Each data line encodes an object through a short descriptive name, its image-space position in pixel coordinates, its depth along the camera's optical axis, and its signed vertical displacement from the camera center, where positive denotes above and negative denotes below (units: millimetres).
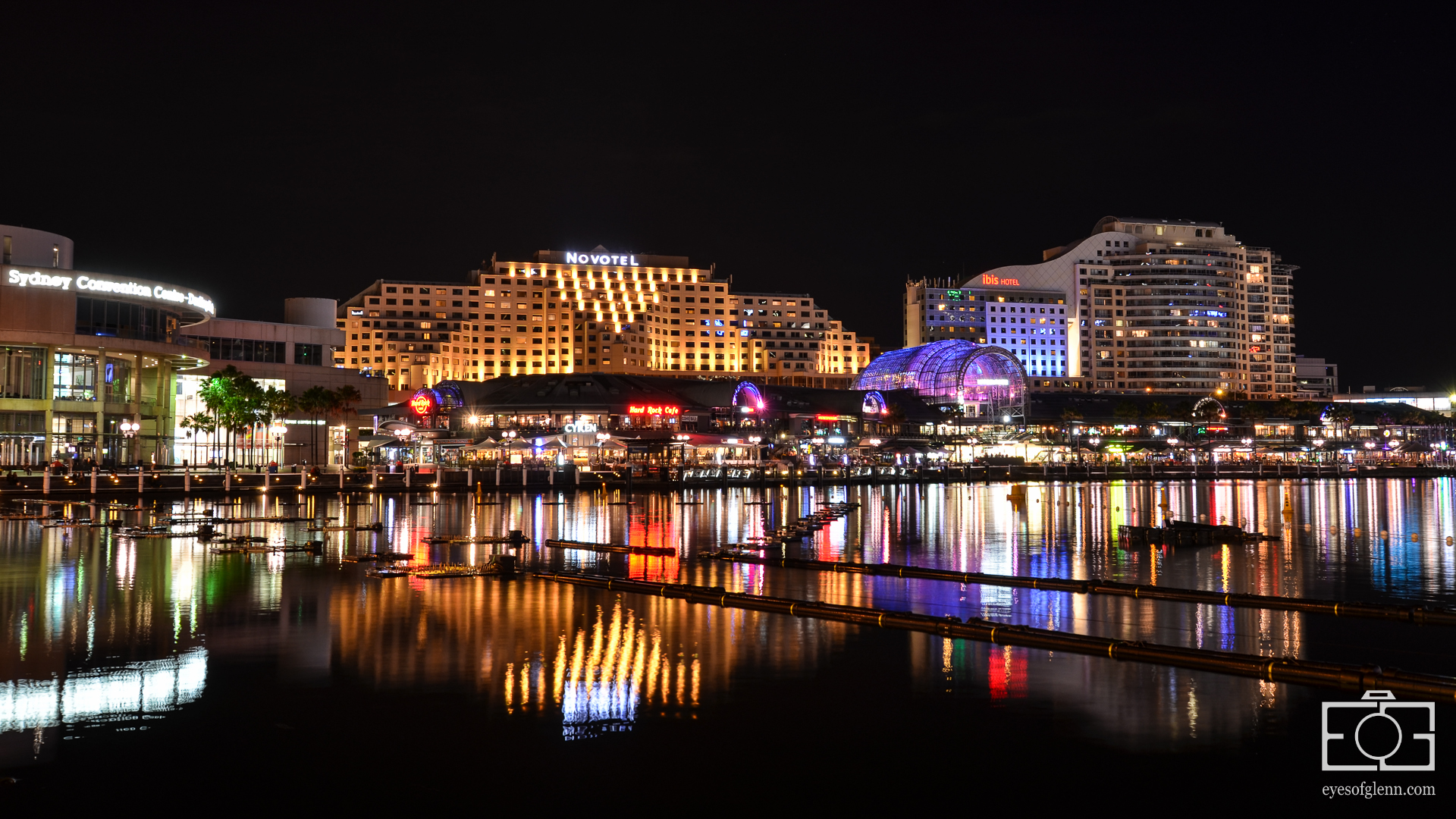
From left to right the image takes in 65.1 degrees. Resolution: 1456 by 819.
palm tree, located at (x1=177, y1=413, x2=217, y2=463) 81375 +1050
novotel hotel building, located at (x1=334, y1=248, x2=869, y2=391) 191875 +16946
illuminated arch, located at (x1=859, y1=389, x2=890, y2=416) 134750 +3662
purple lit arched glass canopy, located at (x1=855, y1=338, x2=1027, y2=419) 143125 +7146
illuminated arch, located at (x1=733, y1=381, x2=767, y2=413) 124188 +4233
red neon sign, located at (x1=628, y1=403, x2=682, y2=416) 116375 +2706
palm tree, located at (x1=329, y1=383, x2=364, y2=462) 91750 +3093
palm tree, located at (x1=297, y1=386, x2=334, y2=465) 89812 +2925
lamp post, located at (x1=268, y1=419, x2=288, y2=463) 92938 +375
